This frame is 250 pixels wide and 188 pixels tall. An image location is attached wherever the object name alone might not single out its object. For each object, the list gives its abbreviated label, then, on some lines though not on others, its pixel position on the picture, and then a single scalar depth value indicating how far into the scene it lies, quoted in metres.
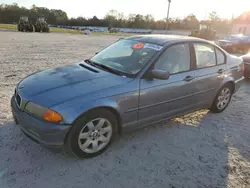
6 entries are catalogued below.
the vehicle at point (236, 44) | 15.33
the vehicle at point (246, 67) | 7.57
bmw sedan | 2.71
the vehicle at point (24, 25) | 30.95
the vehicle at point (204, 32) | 27.03
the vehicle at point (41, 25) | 32.12
